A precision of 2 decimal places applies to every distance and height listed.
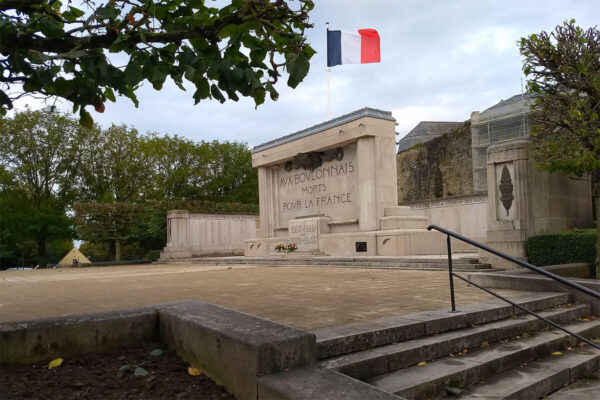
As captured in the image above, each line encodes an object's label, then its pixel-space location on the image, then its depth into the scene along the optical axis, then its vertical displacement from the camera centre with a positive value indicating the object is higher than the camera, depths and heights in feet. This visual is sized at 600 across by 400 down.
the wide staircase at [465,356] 10.21 -3.65
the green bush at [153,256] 87.51 -5.47
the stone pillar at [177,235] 84.69 -1.50
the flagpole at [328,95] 70.58 +20.46
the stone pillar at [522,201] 32.14 +1.23
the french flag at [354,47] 53.26 +21.10
